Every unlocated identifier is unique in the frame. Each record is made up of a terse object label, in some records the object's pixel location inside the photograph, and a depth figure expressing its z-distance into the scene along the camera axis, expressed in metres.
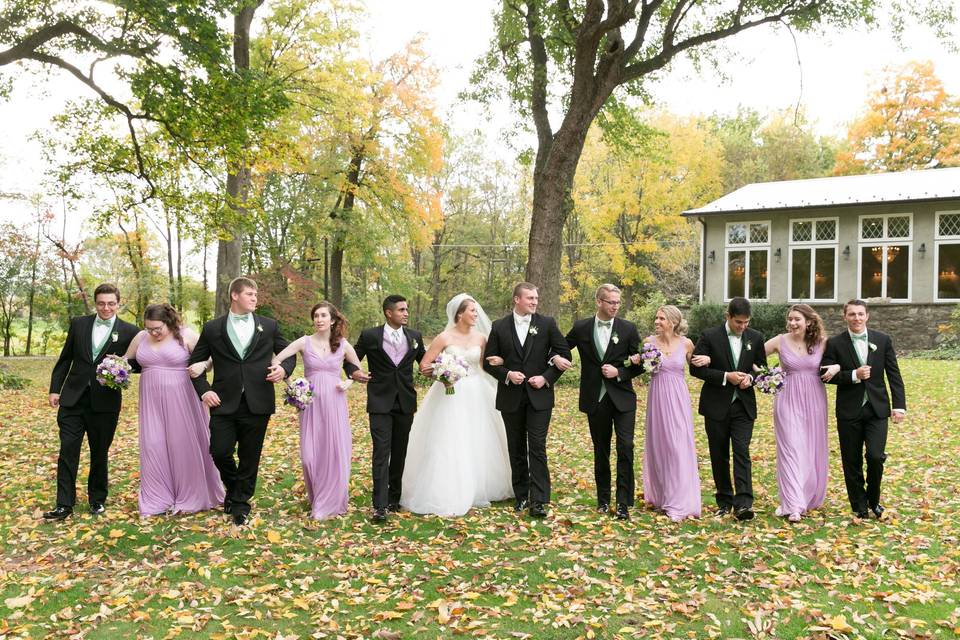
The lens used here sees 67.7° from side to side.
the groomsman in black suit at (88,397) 6.80
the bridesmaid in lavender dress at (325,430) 6.95
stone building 25.25
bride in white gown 7.13
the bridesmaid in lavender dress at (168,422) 6.89
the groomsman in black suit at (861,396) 6.65
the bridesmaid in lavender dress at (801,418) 6.86
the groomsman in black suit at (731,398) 6.88
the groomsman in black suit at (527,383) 7.03
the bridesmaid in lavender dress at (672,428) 6.96
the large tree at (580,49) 13.67
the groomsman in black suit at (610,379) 6.94
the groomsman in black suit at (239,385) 6.57
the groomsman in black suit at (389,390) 6.91
